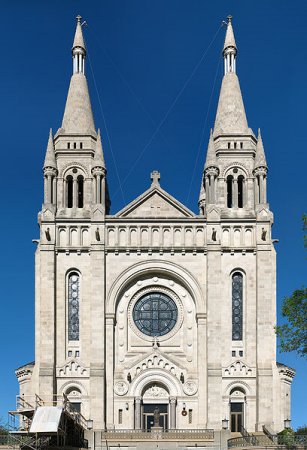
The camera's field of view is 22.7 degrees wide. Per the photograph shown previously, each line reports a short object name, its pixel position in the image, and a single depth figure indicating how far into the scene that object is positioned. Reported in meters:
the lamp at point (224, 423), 48.85
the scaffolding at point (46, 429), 42.31
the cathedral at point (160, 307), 52.16
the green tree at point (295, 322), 39.06
